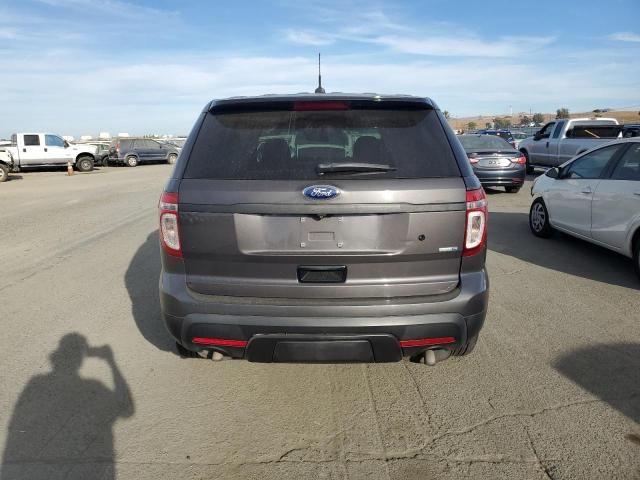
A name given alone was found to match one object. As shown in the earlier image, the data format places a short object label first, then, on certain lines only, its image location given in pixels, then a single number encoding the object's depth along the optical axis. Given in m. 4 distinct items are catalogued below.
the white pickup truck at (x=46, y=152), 23.52
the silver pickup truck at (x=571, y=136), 14.30
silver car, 5.42
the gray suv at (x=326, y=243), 2.65
